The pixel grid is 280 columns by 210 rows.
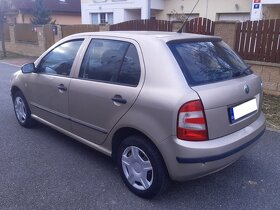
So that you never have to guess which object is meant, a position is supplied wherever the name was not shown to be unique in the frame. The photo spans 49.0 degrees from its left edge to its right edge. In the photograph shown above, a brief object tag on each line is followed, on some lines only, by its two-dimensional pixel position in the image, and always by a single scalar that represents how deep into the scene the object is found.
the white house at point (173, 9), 15.62
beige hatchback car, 2.72
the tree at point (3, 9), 18.58
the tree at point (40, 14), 26.38
